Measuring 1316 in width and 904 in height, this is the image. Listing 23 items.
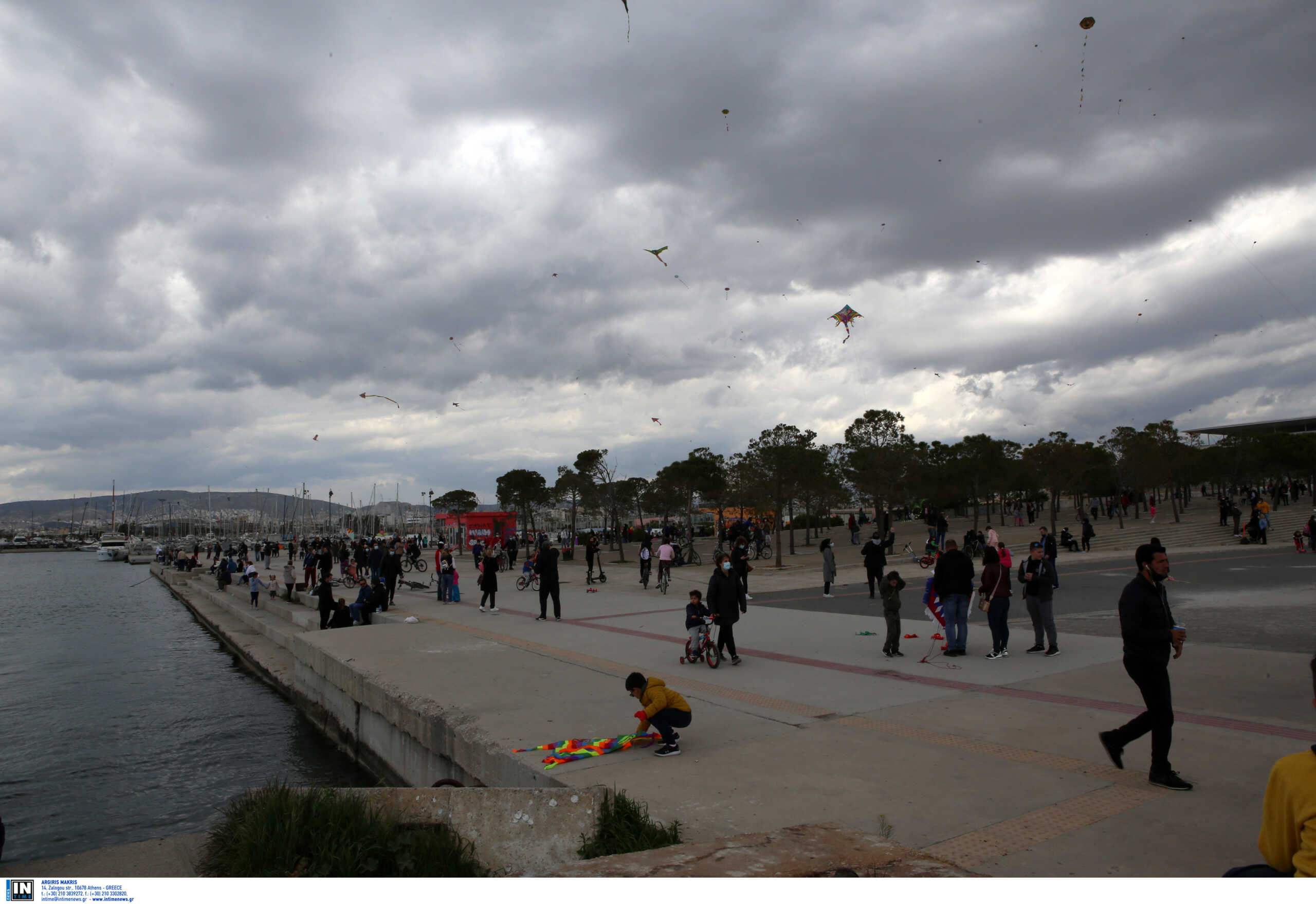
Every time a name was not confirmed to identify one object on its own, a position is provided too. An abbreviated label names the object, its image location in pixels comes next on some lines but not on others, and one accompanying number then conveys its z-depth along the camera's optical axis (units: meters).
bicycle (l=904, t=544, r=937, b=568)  15.32
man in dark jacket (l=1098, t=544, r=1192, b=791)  5.05
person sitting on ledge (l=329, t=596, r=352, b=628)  16.36
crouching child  6.29
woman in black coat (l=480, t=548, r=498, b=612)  18.02
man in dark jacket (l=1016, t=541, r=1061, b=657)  9.91
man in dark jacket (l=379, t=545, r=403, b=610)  20.11
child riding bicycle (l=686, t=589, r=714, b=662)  10.49
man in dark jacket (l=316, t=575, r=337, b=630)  16.66
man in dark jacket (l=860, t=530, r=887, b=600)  16.97
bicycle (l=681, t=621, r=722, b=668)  10.31
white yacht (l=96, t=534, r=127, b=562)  129.62
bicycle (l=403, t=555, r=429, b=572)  38.84
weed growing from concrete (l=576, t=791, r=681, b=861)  4.37
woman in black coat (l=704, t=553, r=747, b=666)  10.28
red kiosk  44.72
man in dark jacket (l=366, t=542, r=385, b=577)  24.44
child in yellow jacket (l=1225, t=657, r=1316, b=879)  2.37
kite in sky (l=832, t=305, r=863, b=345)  20.80
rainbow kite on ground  6.22
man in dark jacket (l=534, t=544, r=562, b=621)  16.12
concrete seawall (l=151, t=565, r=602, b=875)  4.80
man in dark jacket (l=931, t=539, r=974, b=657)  10.26
